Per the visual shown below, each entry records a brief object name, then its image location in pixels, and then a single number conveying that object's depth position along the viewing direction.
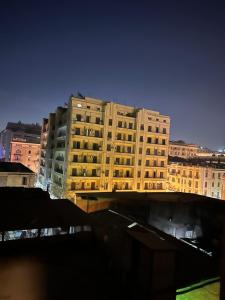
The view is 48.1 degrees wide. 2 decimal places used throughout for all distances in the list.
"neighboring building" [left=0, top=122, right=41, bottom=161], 101.78
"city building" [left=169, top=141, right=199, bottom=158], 143.75
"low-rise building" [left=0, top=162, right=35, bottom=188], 39.00
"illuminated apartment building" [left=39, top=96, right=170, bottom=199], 55.68
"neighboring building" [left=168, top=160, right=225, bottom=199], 81.50
